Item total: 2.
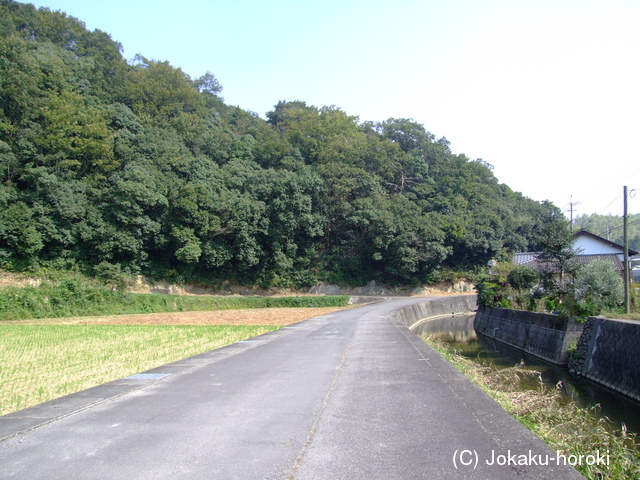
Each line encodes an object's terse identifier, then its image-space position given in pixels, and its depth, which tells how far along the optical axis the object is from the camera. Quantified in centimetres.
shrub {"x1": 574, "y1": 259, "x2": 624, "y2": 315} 1667
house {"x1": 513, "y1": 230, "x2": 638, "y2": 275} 3322
